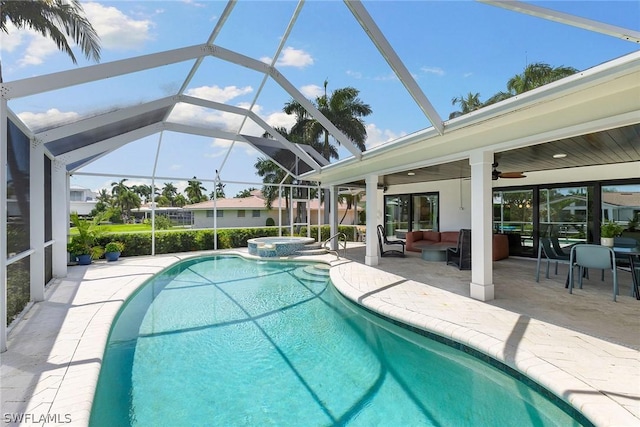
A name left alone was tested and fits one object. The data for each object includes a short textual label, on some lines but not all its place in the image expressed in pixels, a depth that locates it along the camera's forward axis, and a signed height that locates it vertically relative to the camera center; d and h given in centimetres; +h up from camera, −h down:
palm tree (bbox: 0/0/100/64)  671 +459
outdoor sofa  1033 -111
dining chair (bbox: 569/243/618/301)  553 -87
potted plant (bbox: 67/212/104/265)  1063 -98
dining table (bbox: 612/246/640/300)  550 -96
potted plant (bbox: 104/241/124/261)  1170 -144
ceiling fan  808 +99
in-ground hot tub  1244 -141
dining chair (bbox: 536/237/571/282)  692 -96
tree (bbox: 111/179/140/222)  5484 +208
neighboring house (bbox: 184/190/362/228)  3067 +2
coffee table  1036 -139
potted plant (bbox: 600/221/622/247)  675 -51
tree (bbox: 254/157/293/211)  2788 +350
